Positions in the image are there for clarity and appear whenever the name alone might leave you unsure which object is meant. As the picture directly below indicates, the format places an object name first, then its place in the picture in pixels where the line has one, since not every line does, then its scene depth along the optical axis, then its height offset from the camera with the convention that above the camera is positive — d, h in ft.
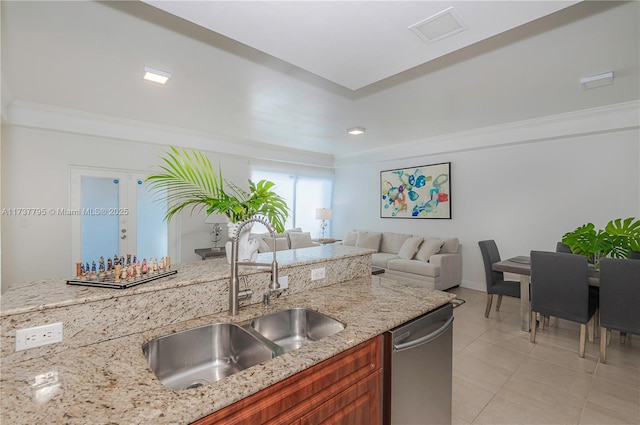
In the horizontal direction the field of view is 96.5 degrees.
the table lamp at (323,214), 21.80 -0.16
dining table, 10.27 -2.55
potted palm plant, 4.96 +0.27
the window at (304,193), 21.29 +1.50
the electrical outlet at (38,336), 3.22 -1.44
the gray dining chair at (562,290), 8.61 -2.45
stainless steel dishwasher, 4.34 -2.62
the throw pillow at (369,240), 19.12 -1.91
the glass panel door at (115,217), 13.47 -0.29
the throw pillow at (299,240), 18.48 -1.83
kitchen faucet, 4.54 -1.04
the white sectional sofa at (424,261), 14.65 -2.72
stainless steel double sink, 3.81 -1.98
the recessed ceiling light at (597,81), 8.86 +4.21
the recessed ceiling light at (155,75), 8.86 +4.39
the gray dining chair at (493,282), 11.25 -2.90
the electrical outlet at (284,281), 5.54 -1.35
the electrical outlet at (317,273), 6.13 -1.34
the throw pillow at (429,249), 15.68 -2.04
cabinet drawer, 2.80 -2.03
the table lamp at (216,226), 16.33 -0.86
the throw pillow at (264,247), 15.74 -1.94
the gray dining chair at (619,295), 7.75 -2.30
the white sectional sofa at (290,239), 17.35 -1.77
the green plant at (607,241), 8.78 -0.93
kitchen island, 2.43 -1.70
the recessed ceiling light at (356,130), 14.15 +4.08
